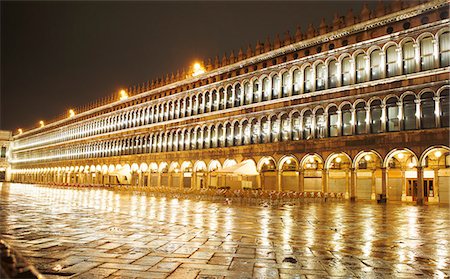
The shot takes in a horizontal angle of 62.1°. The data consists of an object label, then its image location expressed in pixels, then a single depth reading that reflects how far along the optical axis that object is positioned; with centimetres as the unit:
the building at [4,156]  9262
